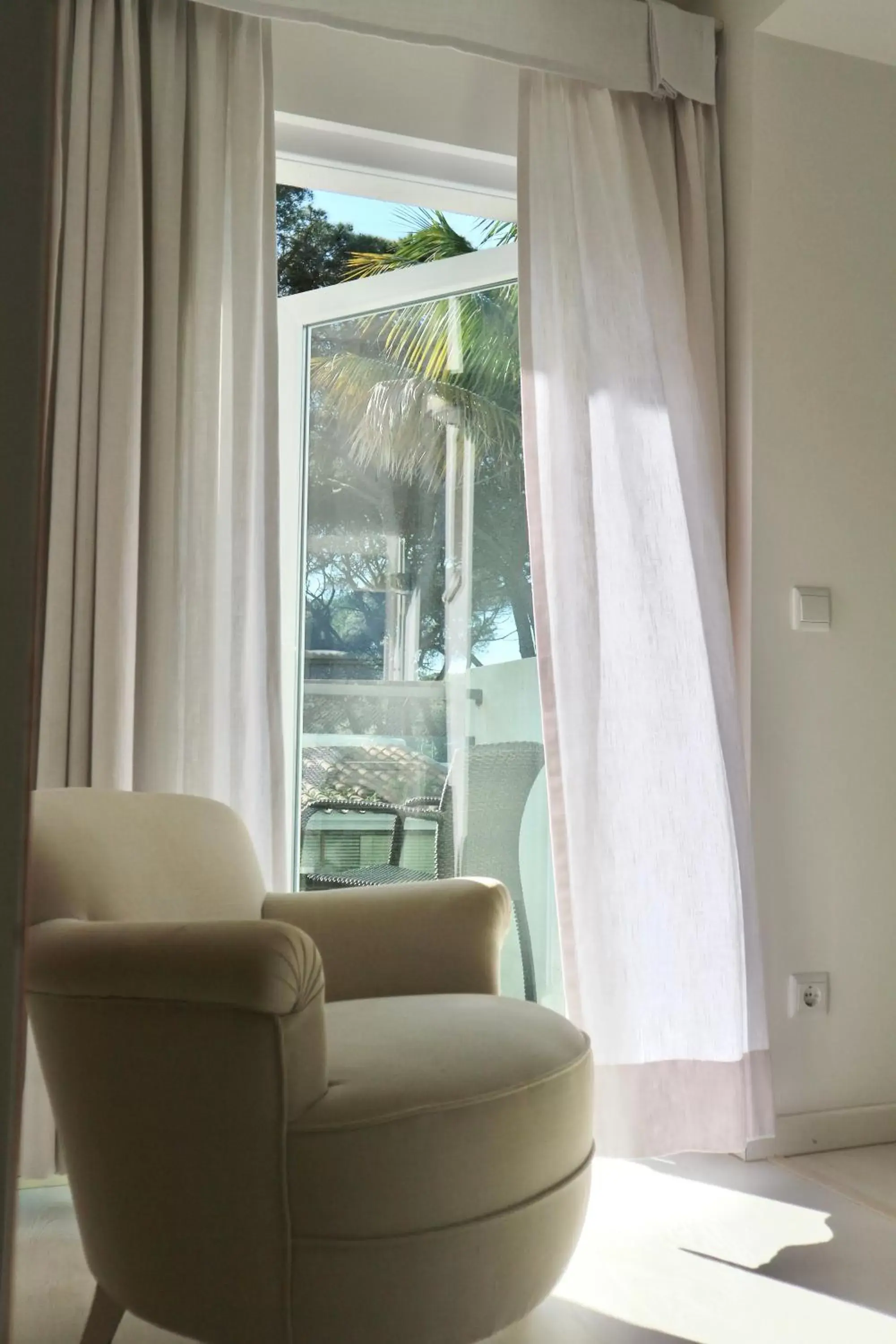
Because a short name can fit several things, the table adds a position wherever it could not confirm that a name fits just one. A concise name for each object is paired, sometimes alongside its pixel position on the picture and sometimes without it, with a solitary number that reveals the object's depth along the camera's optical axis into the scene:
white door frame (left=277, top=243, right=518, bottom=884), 2.80
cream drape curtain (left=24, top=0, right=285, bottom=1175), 2.26
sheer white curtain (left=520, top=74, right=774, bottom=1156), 2.48
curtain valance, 2.47
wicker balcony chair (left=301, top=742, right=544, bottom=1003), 2.85
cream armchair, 1.34
